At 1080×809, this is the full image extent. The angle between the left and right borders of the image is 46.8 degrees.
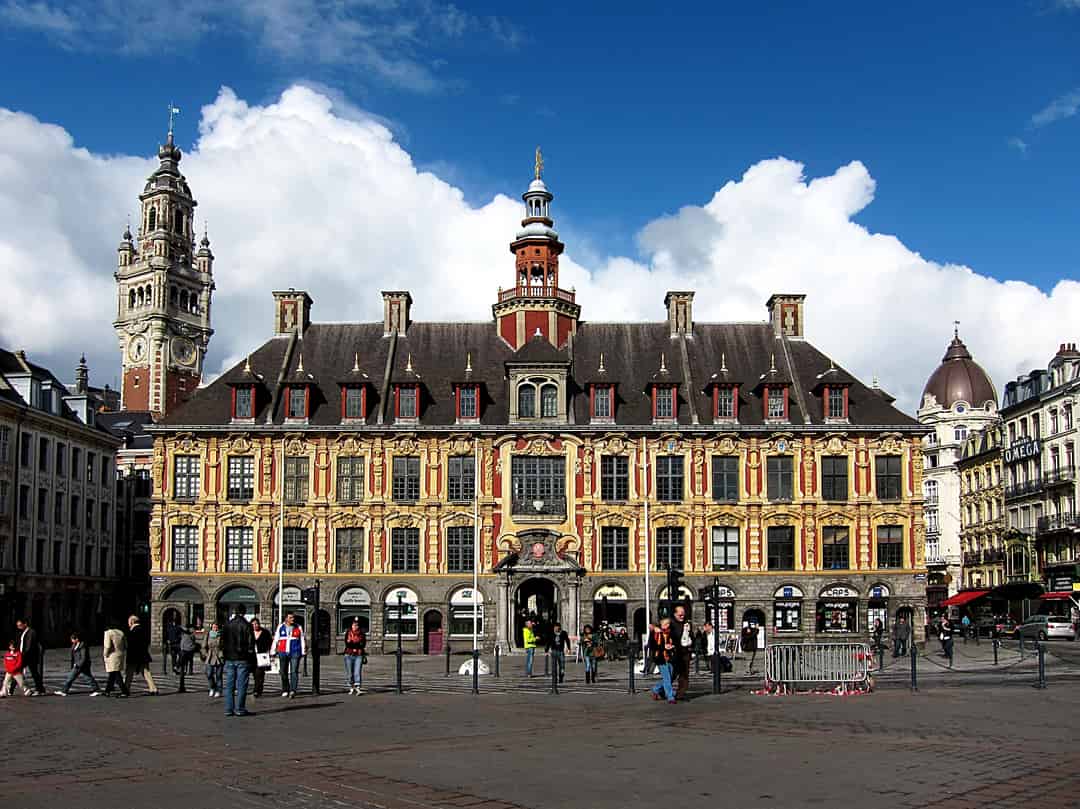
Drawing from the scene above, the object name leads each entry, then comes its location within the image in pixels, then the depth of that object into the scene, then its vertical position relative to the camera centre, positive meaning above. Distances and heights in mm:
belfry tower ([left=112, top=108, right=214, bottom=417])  140625 +31414
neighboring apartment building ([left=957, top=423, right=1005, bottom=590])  90312 +4194
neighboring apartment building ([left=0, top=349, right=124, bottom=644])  66625 +3595
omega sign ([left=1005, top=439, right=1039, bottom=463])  82450 +7682
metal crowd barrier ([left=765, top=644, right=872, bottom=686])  28312 -2245
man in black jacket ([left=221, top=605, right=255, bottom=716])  23469 -1781
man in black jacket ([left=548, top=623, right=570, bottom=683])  30208 -2051
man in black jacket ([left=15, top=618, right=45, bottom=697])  29844 -2039
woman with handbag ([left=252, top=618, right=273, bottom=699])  28609 -2160
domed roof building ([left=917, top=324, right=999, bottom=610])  108125 +10725
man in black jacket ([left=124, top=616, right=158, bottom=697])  29297 -2063
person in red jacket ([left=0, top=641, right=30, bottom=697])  29250 -2338
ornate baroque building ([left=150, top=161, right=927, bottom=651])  58625 +3030
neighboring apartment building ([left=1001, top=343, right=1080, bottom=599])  76750 +5896
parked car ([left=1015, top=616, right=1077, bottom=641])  59250 -3022
